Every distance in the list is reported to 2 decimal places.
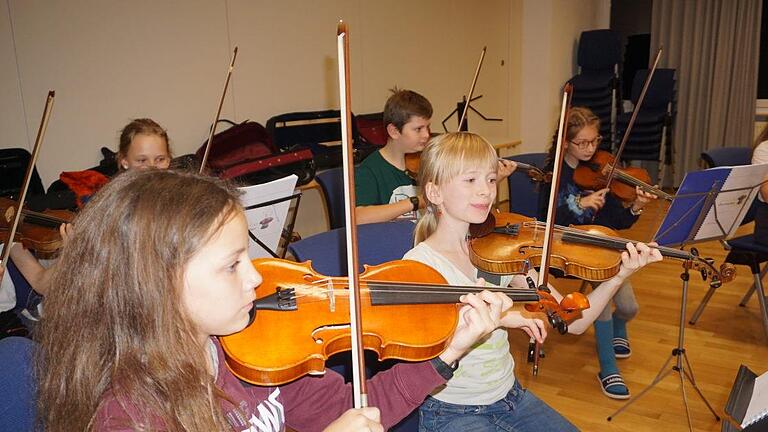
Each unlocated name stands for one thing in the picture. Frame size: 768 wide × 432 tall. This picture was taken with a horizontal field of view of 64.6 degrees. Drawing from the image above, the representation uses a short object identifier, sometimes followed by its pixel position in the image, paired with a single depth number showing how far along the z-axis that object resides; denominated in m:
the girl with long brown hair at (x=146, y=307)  0.81
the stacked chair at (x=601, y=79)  6.30
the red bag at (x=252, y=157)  3.35
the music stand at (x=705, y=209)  2.17
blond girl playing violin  1.47
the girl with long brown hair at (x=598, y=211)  2.64
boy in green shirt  2.73
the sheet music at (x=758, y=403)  1.06
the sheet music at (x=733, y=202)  2.25
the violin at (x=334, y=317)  1.13
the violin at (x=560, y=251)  1.76
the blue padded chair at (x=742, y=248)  2.92
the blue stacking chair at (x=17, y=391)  0.90
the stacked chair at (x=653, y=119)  6.13
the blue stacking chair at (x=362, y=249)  1.55
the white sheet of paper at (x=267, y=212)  2.03
